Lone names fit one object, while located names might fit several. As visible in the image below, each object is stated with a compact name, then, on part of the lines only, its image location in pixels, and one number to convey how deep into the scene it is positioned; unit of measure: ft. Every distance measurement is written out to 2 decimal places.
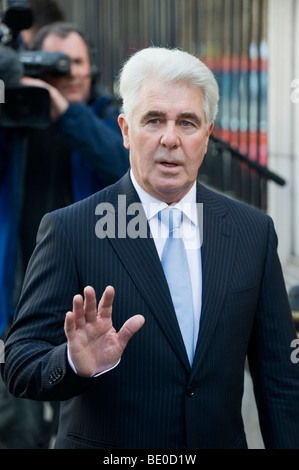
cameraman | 21.21
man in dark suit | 13.03
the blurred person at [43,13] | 32.22
